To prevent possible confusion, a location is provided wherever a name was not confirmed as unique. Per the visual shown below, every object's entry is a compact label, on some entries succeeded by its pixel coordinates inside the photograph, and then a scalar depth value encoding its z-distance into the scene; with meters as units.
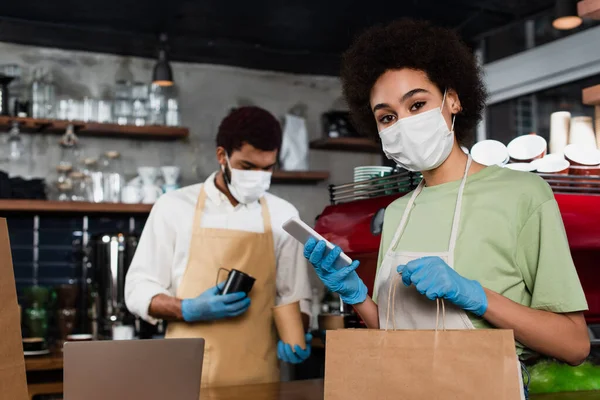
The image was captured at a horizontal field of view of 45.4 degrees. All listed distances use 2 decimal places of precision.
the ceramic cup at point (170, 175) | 4.48
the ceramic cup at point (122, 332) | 3.85
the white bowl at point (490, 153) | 1.99
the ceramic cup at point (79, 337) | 3.81
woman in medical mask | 1.34
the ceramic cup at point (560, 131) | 2.28
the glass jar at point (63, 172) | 4.30
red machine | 1.75
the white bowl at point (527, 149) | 2.03
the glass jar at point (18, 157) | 4.41
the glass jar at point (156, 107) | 4.59
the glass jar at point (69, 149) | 4.32
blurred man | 2.56
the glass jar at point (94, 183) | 4.31
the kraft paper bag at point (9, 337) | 1.06
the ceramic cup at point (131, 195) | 4.38
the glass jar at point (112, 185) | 4.36
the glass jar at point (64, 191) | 4.28
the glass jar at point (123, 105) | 4.51
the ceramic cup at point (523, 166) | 1.97
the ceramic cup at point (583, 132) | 2.22
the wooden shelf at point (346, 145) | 5.03
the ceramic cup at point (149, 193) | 4.41
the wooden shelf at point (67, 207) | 4.11
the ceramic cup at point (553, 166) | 1.97
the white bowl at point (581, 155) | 2.00
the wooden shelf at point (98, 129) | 4.27
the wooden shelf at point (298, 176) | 4.88
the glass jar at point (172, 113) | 4.64
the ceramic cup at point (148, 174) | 4.47
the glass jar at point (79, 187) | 4.29
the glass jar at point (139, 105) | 4.54
